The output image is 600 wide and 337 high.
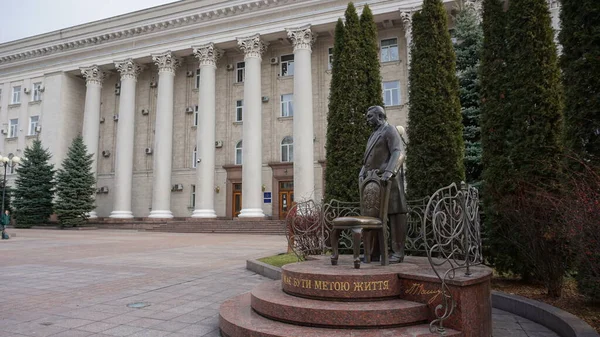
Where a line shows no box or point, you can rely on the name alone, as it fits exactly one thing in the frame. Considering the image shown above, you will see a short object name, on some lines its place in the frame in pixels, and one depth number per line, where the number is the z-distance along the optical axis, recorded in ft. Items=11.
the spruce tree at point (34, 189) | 106.32
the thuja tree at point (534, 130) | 21.66
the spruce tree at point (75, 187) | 101.60
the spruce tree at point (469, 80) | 47.60
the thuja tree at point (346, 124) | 39.14
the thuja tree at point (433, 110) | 31.27
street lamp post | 75.80
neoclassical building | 91.09
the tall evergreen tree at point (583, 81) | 20.25
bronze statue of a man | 18.99
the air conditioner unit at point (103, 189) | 114.73
